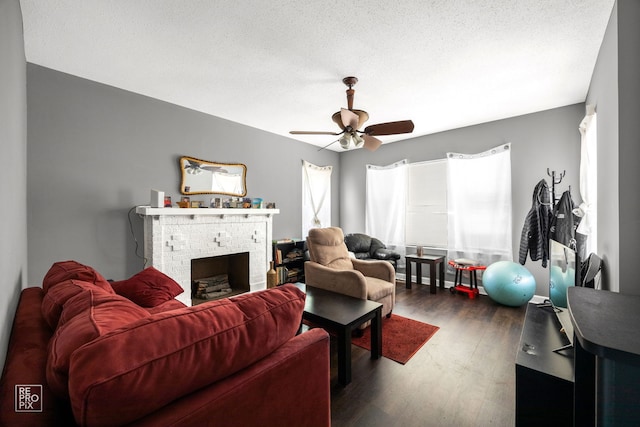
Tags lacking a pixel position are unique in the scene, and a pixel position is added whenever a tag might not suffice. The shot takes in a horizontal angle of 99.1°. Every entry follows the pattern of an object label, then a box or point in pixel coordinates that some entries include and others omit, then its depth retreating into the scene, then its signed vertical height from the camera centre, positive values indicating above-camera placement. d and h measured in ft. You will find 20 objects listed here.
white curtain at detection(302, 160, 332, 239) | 16.56 +0.94
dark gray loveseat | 15.31 -2.11
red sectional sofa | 2.03 -1.42
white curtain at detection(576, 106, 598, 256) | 7.70 +0.82
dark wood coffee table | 6.43 -2.69
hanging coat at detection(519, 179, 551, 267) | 10.27 -0.72
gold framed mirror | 11.37 +1.56
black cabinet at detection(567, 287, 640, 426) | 2.38 -1.48
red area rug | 7.71 -4.00
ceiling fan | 8.61 +2.82
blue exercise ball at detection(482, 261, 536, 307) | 10.62 -2.93
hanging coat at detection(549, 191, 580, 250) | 9.50 -0.44
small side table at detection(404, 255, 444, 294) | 13.21 -2.81
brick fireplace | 9.93 -1.18
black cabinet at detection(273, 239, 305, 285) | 13.99 -2.55
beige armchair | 9.15 -2.30
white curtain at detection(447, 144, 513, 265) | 12.47 +0.21
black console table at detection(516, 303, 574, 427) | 4.13 -2.75
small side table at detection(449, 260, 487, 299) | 12.42 -3.15
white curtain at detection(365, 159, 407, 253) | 16.07 +0.47
